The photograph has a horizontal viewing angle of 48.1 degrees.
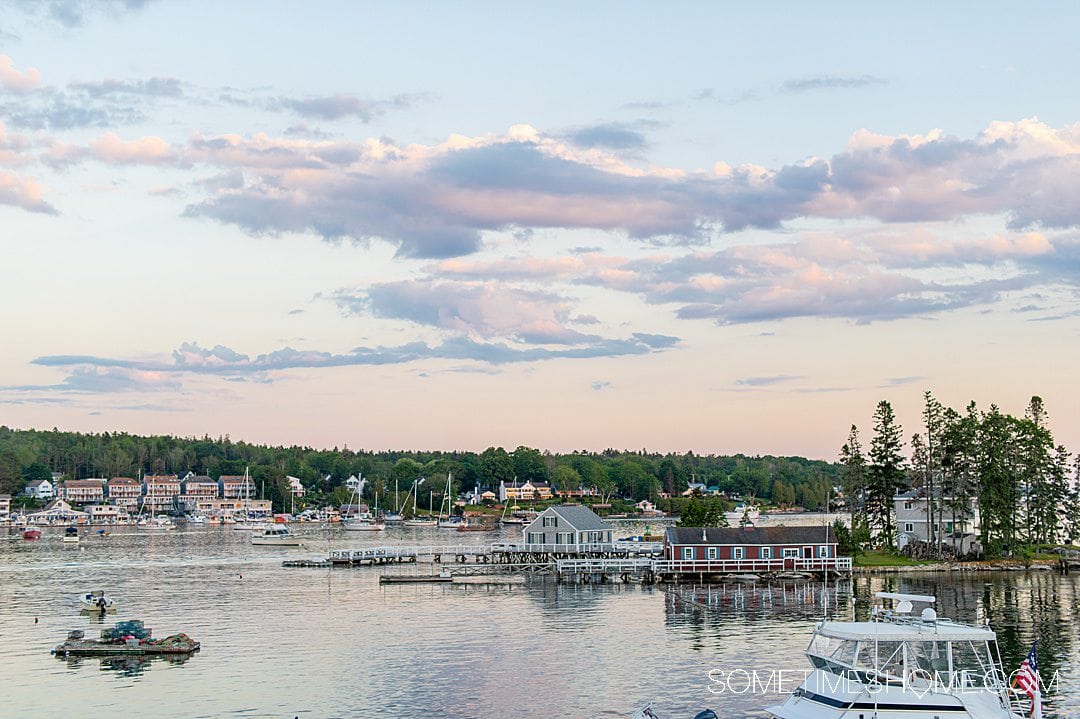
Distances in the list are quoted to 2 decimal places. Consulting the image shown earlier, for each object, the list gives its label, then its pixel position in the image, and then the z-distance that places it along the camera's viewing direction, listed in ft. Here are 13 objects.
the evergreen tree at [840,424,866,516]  414.41
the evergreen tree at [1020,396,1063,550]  378.12
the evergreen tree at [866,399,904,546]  408.46
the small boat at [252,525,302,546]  554.42
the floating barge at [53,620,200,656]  205.46
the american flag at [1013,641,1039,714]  123.44
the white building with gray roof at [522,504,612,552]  384.47
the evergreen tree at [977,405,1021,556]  359.05
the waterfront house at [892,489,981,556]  374.22
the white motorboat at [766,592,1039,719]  115.14
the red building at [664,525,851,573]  329.93
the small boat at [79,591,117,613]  267.80
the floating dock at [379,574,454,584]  331.16
